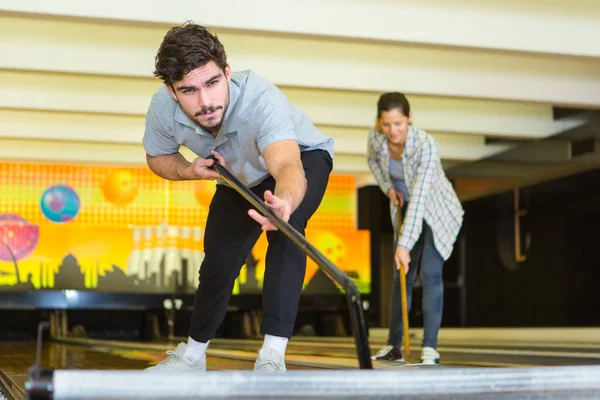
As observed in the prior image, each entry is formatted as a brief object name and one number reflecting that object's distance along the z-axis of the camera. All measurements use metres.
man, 2.22
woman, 3.84
